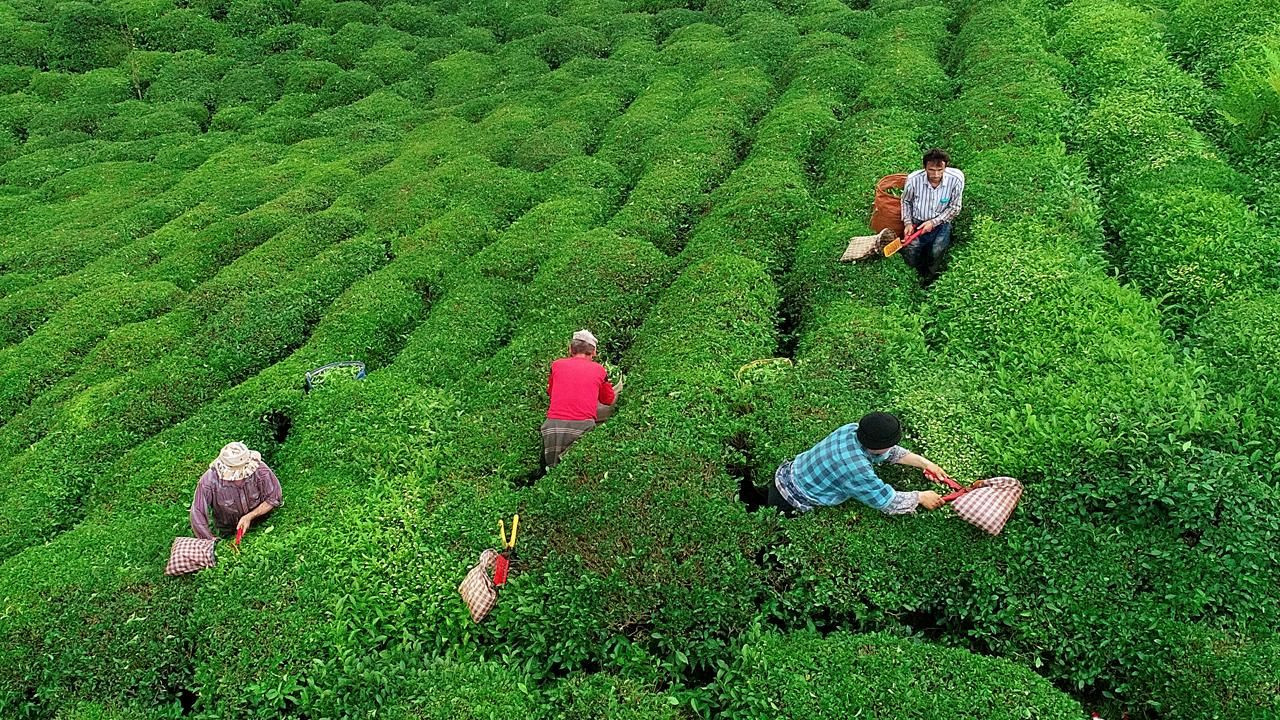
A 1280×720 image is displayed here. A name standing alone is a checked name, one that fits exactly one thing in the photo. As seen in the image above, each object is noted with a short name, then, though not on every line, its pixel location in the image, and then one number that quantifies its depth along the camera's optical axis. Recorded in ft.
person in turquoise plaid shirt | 30.74
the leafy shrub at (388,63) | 95.99
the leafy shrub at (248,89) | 94.32
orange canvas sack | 49.47
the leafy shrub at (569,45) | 93.35
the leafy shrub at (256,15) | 108.58
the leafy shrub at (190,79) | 96.60
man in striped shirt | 46.37
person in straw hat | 36.27
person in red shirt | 40.06
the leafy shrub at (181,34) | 106.73
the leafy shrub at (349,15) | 107.76
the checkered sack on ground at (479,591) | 33.01
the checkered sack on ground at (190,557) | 35.09
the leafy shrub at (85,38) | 105.09
